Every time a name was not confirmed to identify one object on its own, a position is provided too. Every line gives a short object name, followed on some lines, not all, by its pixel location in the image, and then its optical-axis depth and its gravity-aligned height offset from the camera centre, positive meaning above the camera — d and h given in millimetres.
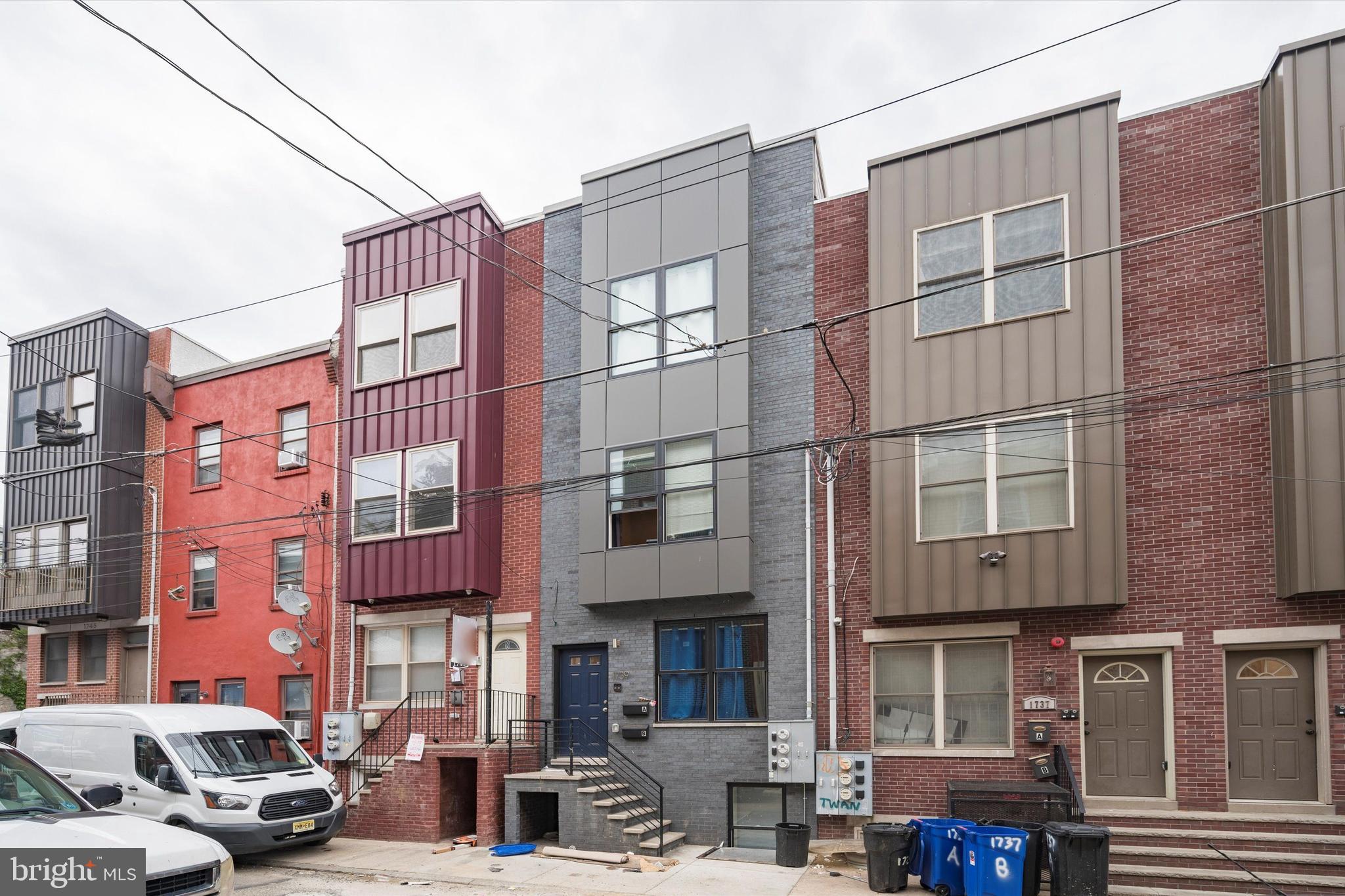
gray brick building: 15305 +1005
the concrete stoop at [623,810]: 14023 -3781
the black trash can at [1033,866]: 10852 -3398
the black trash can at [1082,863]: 10719 -3308
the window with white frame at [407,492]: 17766 +1031
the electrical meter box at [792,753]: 14203 -2864
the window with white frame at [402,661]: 18156 -2048
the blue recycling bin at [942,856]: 11422 -3490
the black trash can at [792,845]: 13258 -3887
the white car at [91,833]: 6871 -2017
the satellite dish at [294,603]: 18469 -990
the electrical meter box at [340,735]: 17484 -3242
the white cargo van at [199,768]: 13164 -3049
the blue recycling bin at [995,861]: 10820 -3350
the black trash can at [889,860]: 11648 -3574
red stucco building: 19656 +266
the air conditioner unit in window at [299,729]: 18781 -3368
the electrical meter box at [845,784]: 13719 -3189
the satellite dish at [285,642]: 18391 -1704
